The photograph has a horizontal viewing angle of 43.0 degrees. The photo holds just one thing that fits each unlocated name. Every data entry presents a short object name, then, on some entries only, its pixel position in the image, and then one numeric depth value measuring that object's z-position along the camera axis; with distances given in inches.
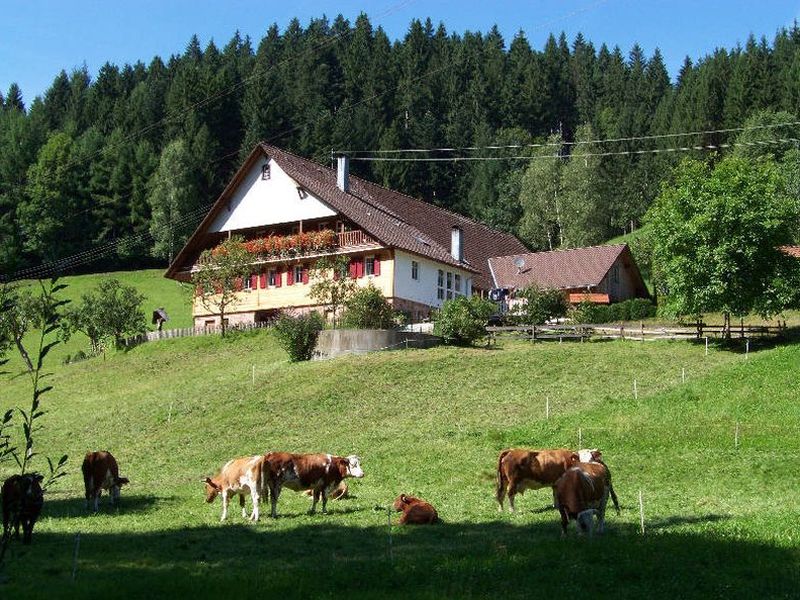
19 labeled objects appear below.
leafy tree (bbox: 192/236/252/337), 2380.7
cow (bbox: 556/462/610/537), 670.5
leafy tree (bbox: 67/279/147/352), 2420.0
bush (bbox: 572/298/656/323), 2476.6
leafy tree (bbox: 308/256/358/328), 2151.8
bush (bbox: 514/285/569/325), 2235.5
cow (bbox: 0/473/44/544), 705.6
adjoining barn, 2773.1
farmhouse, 2378.2
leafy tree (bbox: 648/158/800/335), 1860.2
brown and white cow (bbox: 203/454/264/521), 836.0
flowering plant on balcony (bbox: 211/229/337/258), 2405.3
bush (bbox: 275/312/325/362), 1872.5
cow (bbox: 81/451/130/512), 902.4
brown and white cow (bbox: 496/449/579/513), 837.8
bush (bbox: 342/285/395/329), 1985.7
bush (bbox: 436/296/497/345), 1915.6
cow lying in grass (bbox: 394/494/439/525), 770.5
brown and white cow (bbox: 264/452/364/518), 842.2
